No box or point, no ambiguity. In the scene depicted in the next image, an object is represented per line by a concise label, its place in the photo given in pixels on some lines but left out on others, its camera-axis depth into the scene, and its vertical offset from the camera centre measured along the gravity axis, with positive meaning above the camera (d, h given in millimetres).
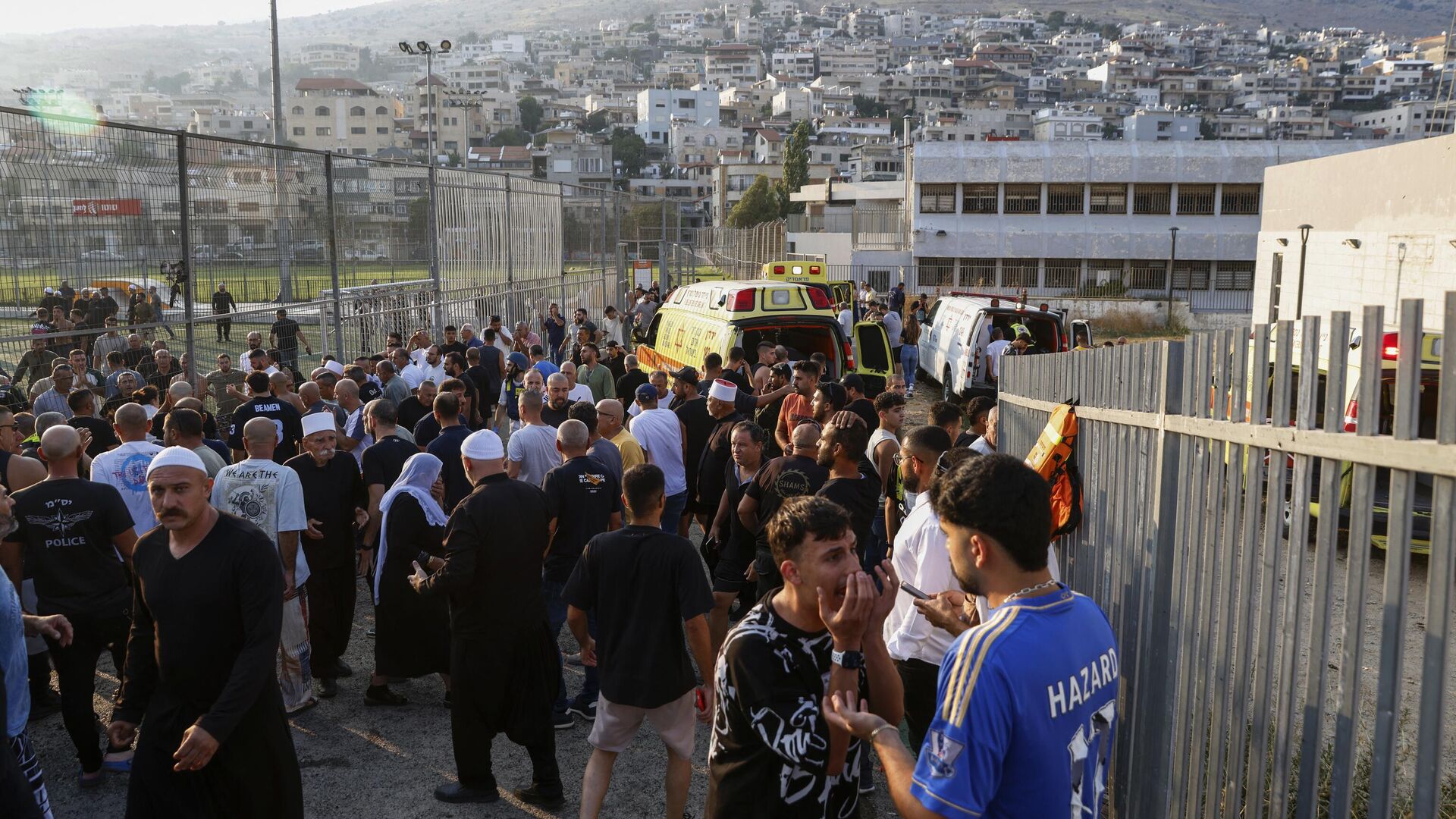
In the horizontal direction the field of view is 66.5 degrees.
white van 18672 -1445
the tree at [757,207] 85875 +3409
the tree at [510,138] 182875 +18622
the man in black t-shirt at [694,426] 9812 -1542
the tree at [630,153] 155875 +13593
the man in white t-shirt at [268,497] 6297 -1401
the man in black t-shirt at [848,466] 5902 -1152
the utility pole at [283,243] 12547 +71
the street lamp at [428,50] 27606 +5090
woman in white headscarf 6422 -1937
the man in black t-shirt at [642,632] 4887 -1677
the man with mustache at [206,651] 4129 -1493
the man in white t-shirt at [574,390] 9953 -1257
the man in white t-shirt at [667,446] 8805 -1537
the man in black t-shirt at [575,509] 6582 -1525
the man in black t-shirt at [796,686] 3332 -1295
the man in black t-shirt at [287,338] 12594 -1025
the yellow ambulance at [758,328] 13930 -1044
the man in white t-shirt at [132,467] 6660 -1301
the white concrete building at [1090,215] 49688 +1724
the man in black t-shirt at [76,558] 5684 -1595
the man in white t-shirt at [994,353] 18453 -1656
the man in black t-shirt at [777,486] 6242 -1322
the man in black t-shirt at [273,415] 8922 -1329
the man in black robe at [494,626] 5441 -1849
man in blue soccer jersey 2557 -1021
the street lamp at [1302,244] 22211 +197
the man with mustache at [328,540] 7008 -1831
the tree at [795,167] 90125 +7067
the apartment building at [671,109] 196000 +25021
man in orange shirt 8695 -1229
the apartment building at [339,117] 162875 +19731
